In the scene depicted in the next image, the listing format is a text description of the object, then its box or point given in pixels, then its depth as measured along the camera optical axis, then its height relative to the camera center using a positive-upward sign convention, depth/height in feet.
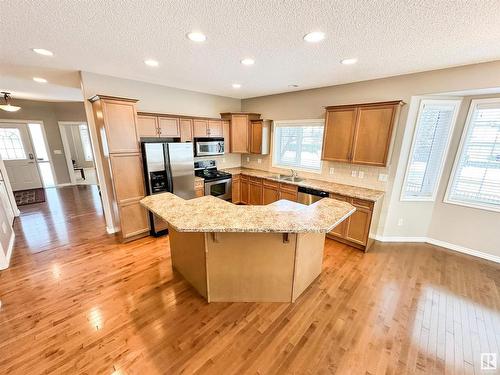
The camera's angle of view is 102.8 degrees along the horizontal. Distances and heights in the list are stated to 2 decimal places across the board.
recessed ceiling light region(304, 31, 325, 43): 6.02 +3.20
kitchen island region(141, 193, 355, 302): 6.42 -3.68
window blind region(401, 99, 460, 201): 10.25 -0.23
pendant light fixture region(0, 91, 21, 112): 15.62 +2.32
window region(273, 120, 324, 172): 14.24 -0.19
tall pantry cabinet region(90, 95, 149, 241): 9.93 -1.11
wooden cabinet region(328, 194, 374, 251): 10.42 -4.40
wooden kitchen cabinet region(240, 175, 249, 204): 16.80 -4.06
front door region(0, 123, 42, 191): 20.16 -1.89
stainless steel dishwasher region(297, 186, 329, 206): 11.99 -3.25
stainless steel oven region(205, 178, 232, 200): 14.74 -3.61
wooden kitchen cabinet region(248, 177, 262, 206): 15.80 -3.96
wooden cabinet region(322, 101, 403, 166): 10.04 +0.55
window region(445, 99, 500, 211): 9.50 -0.75
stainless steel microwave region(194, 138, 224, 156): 14.46 -0.44
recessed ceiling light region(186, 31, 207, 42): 6.13 +3.21
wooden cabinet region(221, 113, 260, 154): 16.33 +0.88
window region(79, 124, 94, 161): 26.24 -0.50
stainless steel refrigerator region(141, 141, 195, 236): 11.21 -1.75
